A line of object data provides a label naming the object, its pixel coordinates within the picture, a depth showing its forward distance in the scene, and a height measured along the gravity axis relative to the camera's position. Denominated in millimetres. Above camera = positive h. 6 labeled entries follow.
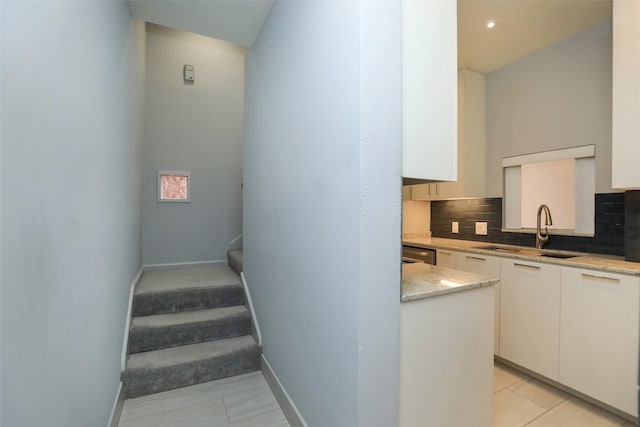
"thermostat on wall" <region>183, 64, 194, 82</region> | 3482 +1756
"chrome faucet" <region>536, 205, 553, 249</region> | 2469 -115
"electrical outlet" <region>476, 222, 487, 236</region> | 3020 -156
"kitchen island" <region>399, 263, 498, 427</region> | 1177 -630
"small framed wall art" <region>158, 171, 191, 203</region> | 3434 +309
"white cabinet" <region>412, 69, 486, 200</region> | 2848 +784
